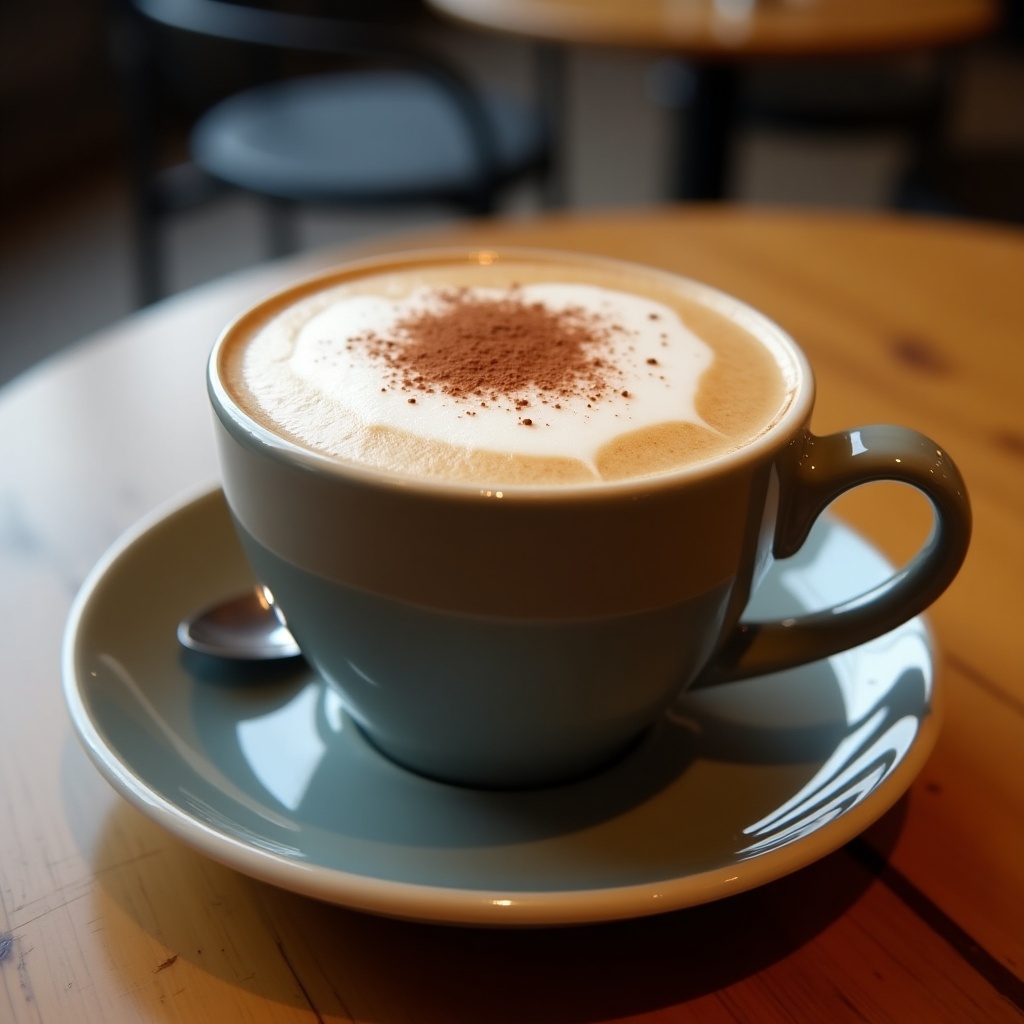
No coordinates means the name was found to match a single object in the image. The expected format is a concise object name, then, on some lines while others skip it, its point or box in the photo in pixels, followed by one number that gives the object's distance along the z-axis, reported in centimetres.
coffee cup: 40
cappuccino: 43
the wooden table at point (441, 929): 39
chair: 174
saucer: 38
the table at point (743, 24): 162
